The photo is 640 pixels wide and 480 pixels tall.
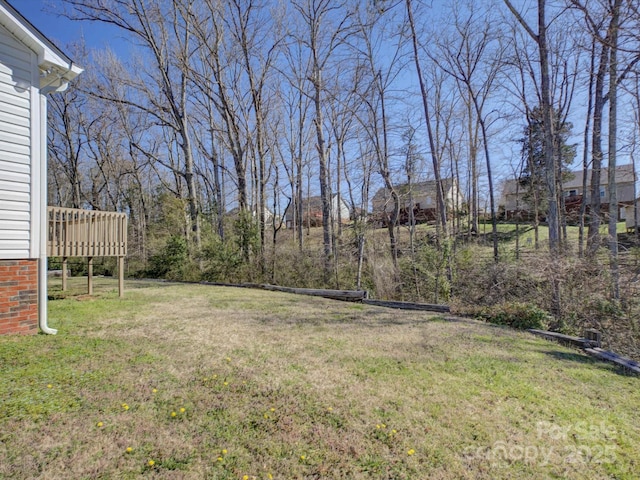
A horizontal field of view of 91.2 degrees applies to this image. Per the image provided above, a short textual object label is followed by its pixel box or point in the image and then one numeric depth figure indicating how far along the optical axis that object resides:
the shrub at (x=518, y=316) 6.16
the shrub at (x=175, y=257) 12.91
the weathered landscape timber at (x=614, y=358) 4.00
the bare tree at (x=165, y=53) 12.41
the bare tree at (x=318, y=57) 11.43
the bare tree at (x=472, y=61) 11.59
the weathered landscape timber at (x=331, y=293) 8.60
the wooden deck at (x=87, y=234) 5.95
